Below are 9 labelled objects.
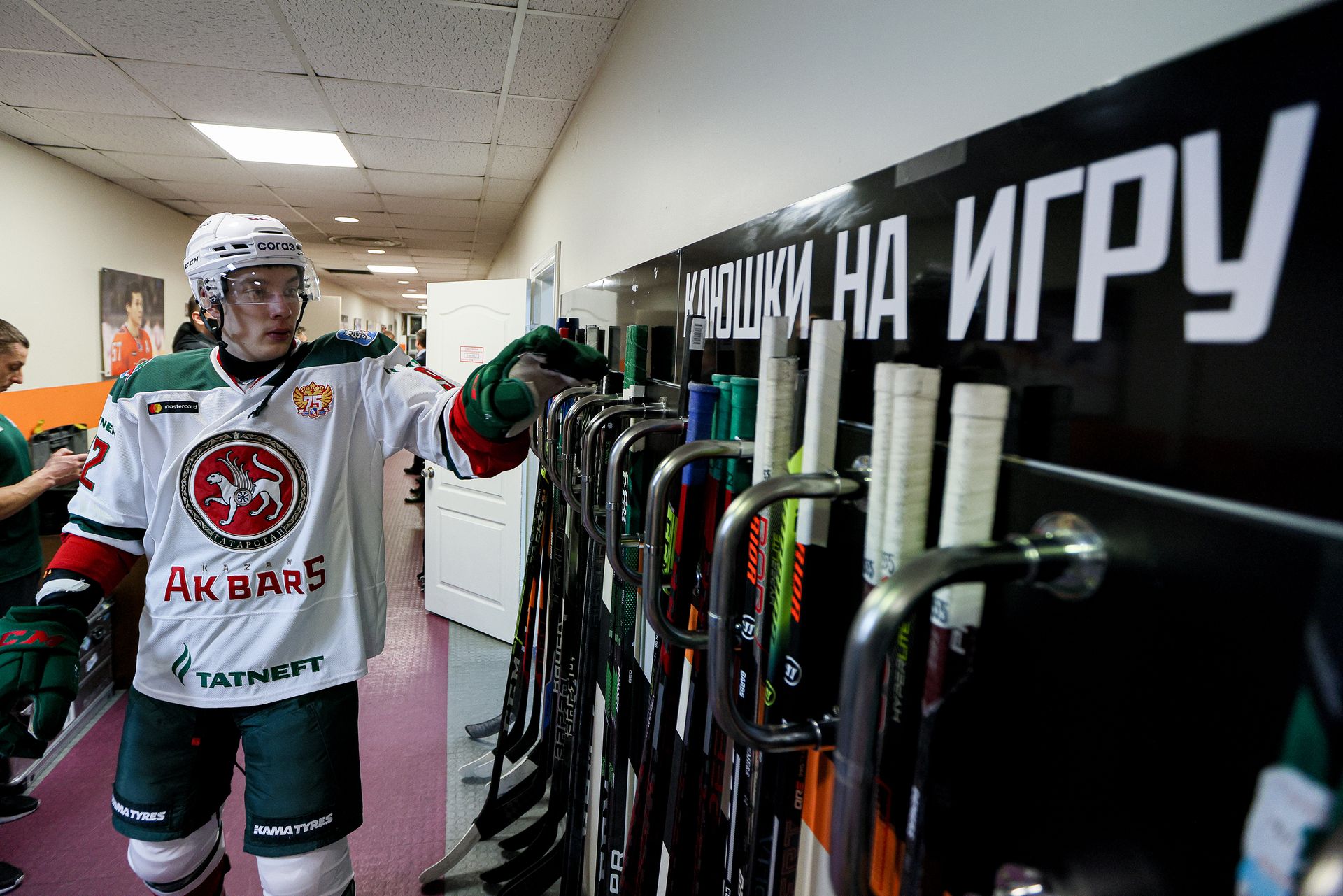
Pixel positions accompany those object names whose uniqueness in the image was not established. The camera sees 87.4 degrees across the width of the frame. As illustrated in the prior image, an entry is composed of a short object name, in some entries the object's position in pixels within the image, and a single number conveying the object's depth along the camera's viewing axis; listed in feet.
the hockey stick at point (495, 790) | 7.07
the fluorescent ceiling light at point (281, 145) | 12.72
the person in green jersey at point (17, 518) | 7.96
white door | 13.30
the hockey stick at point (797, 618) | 2.08
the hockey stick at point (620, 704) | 4.29
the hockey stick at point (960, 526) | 1.52
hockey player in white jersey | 5.29
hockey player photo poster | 17.75
